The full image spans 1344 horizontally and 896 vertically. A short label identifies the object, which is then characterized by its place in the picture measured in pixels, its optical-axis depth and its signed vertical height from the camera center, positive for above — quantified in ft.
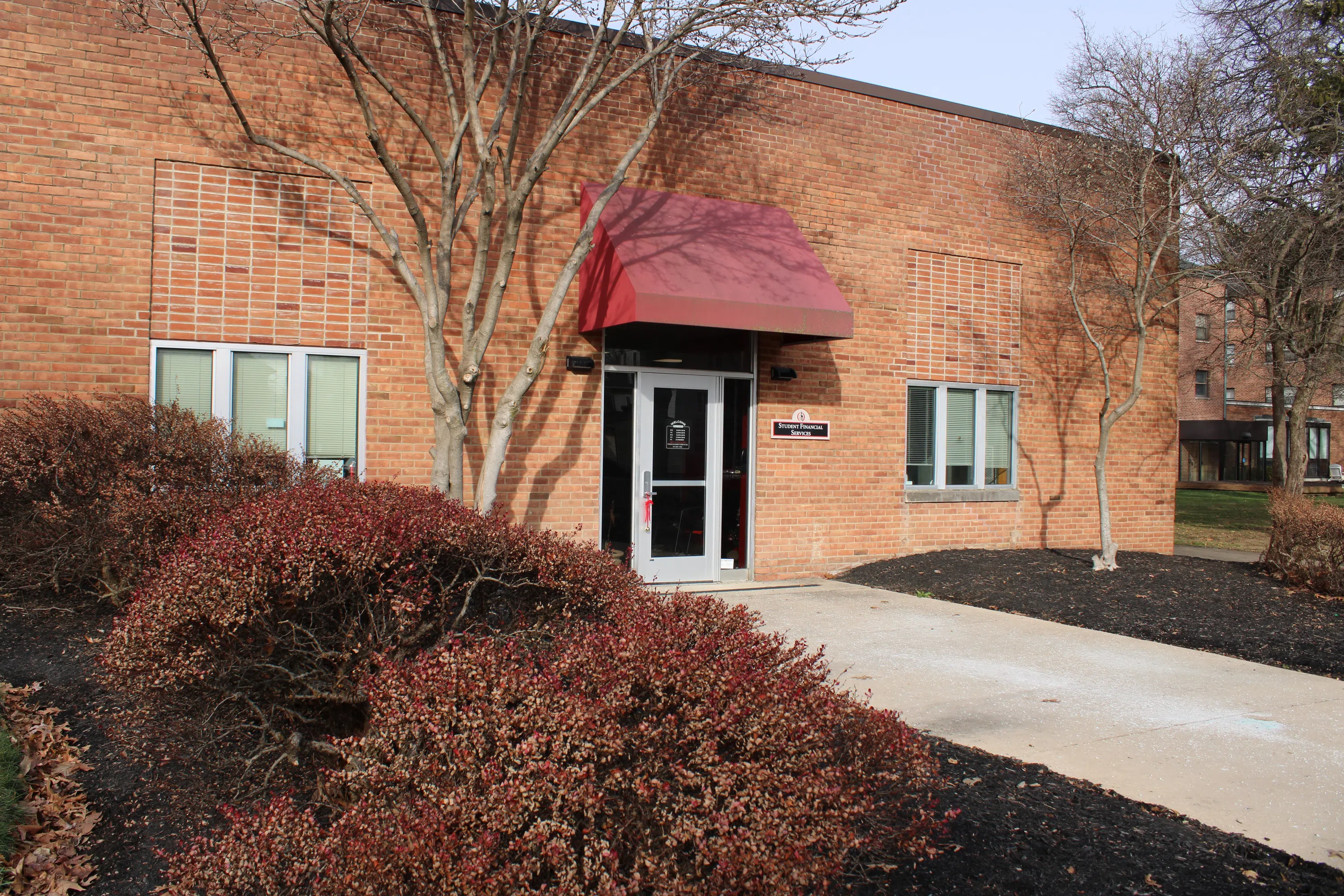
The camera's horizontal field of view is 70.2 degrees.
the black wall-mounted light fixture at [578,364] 32.53 +3.08
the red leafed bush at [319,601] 11.55 -2.00
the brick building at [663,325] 27.25 +4.35
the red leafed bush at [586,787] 8.68 -3.24
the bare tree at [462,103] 27.32 +10.81
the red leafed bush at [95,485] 19.89 -0.82
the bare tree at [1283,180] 43.27 +13.14
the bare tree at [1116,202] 37.24 +11.09
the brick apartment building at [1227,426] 143.95 +5.97
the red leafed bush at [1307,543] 32.22 -2.72
